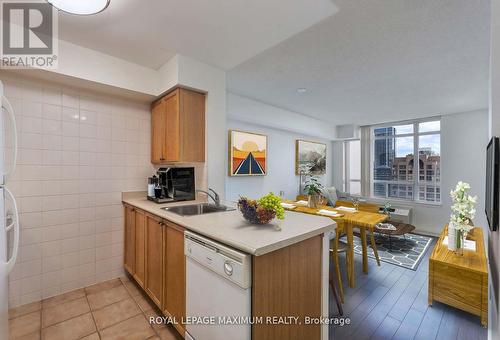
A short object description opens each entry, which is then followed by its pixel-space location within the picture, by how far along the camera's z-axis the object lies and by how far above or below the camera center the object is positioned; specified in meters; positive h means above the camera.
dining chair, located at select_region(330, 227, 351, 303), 2.30 -0.92
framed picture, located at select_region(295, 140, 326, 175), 5.05 +0.30
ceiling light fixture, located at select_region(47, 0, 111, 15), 1.38 +1.05
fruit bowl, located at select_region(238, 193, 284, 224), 1.42 -0.26
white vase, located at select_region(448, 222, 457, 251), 2.28 -0.70
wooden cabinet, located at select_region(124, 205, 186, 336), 1.61 -0.78
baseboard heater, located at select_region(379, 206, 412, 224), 4.57 -0.93
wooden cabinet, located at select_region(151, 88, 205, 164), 2.30 +0.46
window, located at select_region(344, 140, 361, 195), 6.07 +0.08
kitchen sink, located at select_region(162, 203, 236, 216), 2.18 -0.39
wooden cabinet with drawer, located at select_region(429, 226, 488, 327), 1.92 -1.01
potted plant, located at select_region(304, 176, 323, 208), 3.16 -0.38
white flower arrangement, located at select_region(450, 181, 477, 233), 2.12 -0.36
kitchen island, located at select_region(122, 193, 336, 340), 1.15 -0.60
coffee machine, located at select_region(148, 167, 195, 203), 2.50 -0.18
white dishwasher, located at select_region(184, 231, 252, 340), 1.10 -0.68
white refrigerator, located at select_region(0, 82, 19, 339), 1.18 -0.39
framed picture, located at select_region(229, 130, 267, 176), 3.68 +0.28
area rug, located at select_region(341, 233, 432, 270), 3.22 -1.31
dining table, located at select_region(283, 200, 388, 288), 2.49 -0.58
